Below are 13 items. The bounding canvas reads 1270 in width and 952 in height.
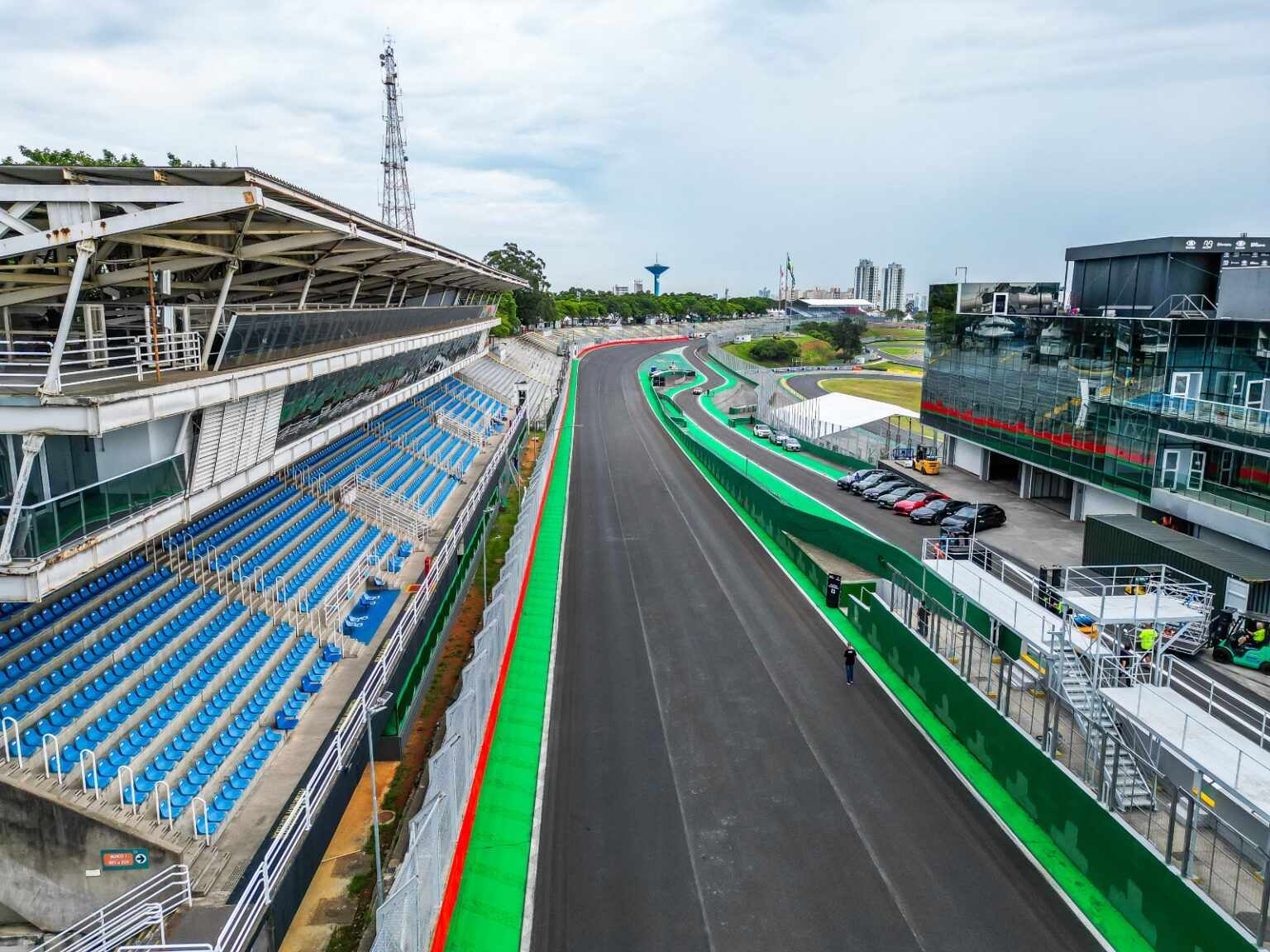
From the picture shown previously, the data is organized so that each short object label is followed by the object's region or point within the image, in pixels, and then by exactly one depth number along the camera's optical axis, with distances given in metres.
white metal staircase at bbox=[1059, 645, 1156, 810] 13.09
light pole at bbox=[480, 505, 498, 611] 25.23
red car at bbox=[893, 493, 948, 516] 37.81
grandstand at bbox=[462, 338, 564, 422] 60.41
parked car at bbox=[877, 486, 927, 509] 39.12
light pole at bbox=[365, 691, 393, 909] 11.62
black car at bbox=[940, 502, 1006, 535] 33.91
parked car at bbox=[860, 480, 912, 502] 40.19
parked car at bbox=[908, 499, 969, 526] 36.19
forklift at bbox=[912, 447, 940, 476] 45.22
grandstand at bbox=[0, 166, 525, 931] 11.49
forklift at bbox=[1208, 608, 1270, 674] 20.91
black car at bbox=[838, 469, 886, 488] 43.31
